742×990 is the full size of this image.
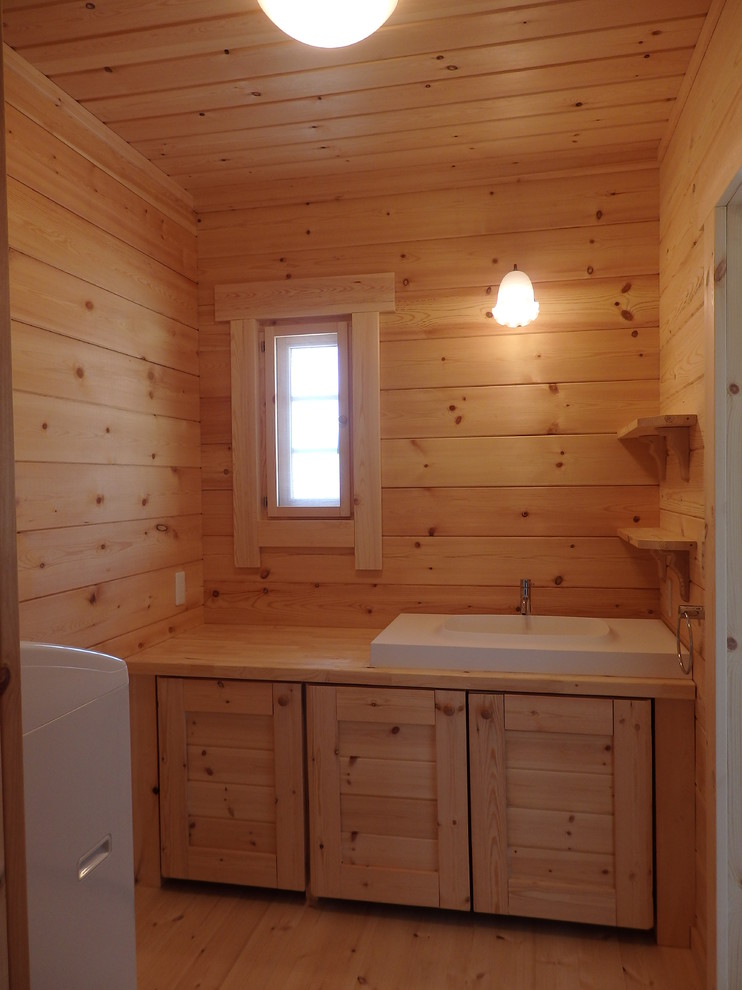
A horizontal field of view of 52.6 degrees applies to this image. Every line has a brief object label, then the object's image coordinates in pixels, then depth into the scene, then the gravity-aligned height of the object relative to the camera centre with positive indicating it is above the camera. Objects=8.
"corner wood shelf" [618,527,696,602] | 2.02 -0.20
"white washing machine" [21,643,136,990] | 1.23 -0.60
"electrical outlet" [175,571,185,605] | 2.75 -0.40
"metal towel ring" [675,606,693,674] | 1.97 -0.44
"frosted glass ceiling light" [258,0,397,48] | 1.50 +0.93
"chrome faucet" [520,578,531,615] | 2.56 -0.41
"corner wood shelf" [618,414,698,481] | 1.99 +0.12
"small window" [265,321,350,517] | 2.84 +0.22
